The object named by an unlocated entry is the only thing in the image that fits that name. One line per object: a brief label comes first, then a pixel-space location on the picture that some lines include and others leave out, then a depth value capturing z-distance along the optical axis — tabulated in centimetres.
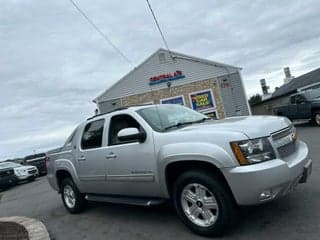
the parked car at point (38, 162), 1556
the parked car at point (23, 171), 1317
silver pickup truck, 273
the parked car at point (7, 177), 1240
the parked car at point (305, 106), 1131
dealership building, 1563
